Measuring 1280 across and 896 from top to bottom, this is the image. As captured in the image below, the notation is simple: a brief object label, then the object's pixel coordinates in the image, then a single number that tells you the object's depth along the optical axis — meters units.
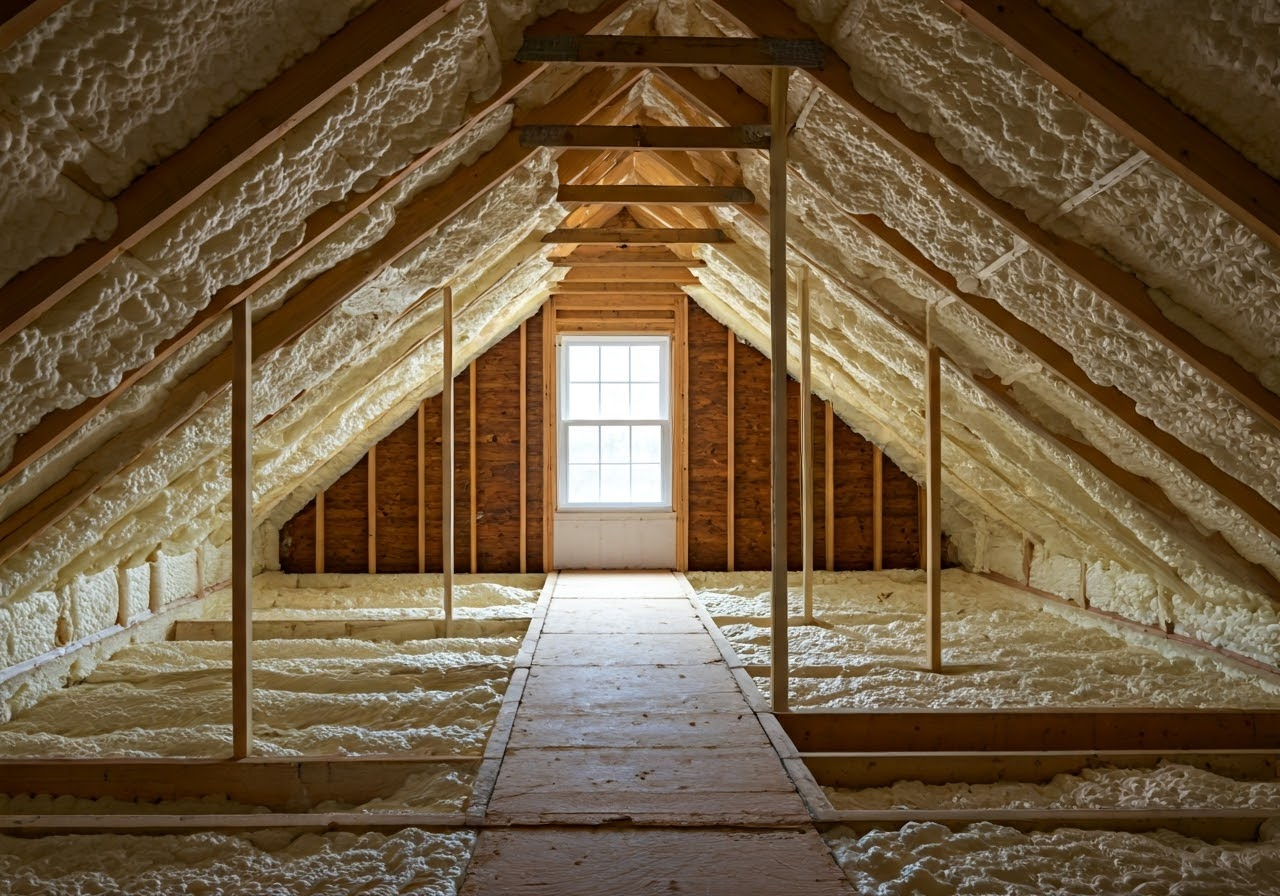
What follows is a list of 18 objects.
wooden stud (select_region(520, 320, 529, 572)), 7.36
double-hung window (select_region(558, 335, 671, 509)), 7.55
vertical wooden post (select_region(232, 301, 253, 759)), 2.82
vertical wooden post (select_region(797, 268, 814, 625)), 4.57
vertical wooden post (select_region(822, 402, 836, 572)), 7.41
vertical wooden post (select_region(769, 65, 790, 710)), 3.20
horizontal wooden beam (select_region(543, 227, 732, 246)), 4.93
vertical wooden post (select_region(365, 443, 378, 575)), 7.32
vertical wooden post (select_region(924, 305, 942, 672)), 3.92
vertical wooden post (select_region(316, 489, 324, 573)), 7.28
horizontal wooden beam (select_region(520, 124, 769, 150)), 3.32
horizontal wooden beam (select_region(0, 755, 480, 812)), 2.73
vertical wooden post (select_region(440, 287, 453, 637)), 4.77
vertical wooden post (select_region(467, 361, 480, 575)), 7.35
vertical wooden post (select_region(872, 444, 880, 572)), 7.47
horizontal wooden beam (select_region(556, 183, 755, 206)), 4.02
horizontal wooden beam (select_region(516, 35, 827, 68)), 2.76
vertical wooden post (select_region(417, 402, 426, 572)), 7.29
